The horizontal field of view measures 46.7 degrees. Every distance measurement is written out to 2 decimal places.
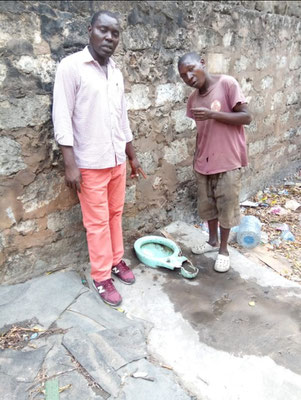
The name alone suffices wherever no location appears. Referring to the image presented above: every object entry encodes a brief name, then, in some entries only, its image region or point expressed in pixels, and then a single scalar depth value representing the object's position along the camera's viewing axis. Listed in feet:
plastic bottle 11.99
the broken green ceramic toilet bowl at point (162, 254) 9.37
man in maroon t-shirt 8.51
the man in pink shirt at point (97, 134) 6.88
